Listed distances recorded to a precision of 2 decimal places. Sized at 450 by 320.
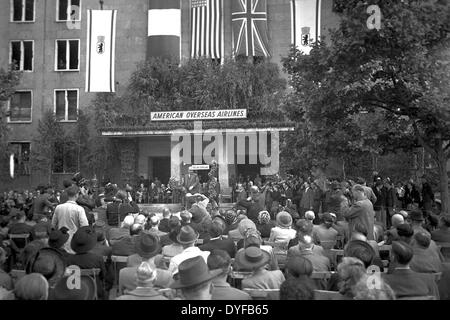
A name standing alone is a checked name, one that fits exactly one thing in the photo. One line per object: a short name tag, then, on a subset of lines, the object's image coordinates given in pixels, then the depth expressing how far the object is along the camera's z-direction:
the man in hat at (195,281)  4.63
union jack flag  31.23
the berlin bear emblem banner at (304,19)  27.91
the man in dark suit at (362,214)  9.08
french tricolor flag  32.16
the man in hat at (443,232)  8.48
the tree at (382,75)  12.67
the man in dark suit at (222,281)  4.83
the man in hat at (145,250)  6.32
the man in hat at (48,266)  5.32
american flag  31.83
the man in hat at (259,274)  5.58
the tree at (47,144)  32.09
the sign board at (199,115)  28.27
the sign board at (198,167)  28.42
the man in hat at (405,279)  5.07
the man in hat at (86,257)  6.46
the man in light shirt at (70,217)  8.64
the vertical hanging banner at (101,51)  29.06
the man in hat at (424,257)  6.26
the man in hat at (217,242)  7.52
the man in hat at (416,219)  8.38
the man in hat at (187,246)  6.56
